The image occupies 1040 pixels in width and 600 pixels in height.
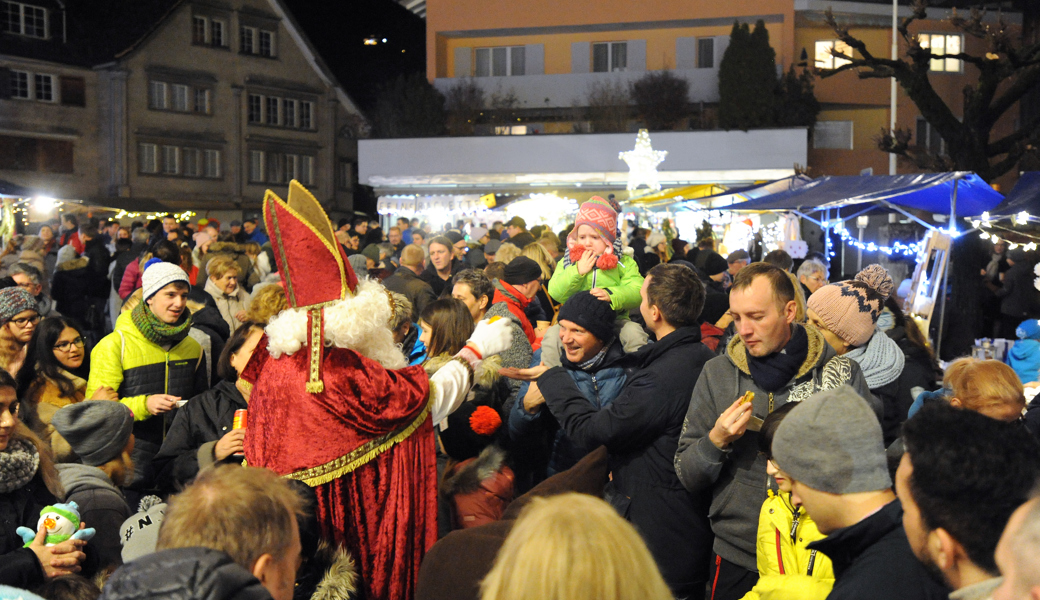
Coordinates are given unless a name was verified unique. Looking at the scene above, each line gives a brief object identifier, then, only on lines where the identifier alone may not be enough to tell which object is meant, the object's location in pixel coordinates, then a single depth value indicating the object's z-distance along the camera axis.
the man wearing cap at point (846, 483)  2.18
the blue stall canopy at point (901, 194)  10.27
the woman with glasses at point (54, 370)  4.77
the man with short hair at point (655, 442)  3.50
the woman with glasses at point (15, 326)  5.00
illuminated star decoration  21.08
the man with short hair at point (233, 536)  1.67
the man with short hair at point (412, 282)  7.97
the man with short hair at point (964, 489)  1.86
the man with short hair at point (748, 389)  3.23
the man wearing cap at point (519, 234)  10.38
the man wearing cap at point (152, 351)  4.72
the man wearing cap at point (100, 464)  3.22
